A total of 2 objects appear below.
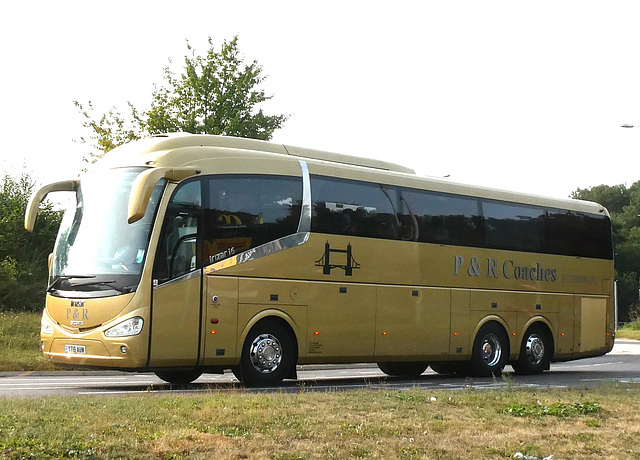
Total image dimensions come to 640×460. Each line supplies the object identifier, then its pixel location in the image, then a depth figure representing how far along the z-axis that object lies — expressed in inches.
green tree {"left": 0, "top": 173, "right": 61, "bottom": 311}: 1425.9
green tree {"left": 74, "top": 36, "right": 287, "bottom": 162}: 1268.5
